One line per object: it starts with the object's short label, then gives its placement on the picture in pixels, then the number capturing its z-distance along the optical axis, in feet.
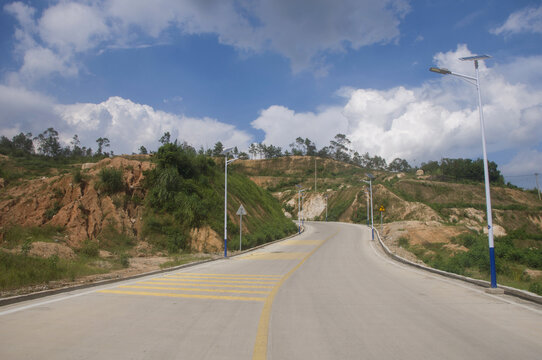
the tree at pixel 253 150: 491.72
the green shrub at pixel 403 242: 97.02
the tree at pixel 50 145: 300.81
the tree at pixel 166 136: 174.05
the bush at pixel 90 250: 61.25
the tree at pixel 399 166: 526.98
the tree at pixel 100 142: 337.23
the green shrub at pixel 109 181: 85.40
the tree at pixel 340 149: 490.49
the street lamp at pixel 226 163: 70.87
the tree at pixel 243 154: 445.91
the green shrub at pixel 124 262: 52.60
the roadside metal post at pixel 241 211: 79.51
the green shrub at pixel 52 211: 76.83
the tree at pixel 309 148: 494.59
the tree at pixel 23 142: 314.41
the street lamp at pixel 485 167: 32.54
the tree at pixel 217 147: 398.01
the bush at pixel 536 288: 31.91
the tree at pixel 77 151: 333.42
